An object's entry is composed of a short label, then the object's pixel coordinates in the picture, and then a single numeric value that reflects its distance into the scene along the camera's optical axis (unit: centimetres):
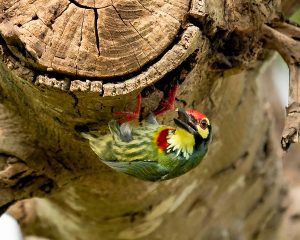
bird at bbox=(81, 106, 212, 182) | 295
